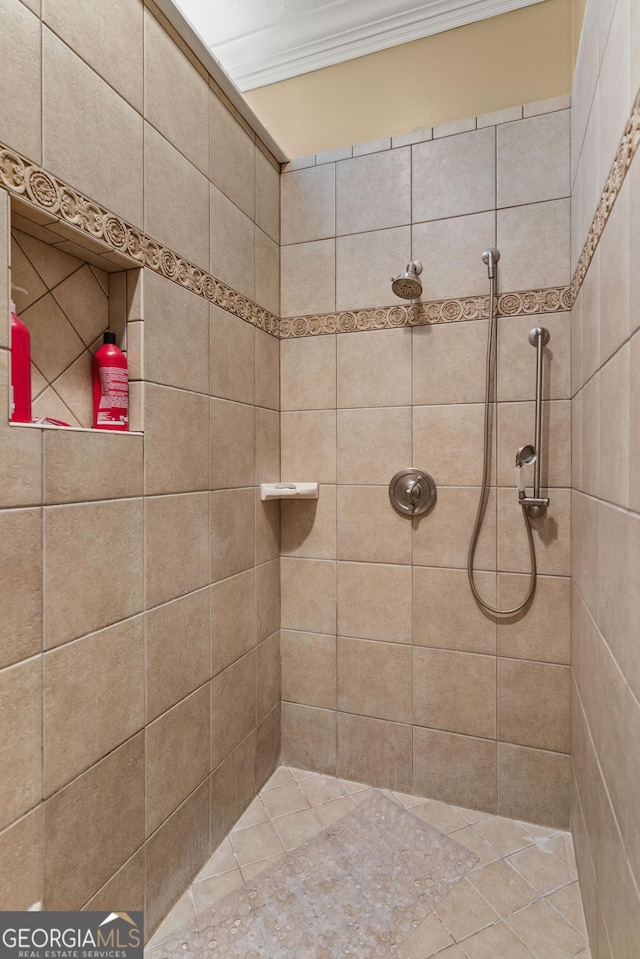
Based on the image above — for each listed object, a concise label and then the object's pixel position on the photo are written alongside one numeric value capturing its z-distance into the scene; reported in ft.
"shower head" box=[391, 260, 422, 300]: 5.20
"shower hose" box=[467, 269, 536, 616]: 5.45
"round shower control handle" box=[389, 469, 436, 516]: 5.86
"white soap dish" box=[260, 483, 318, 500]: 6.04
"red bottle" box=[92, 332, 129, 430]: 3.94
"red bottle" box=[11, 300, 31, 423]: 3.15
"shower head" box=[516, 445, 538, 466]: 5.30
